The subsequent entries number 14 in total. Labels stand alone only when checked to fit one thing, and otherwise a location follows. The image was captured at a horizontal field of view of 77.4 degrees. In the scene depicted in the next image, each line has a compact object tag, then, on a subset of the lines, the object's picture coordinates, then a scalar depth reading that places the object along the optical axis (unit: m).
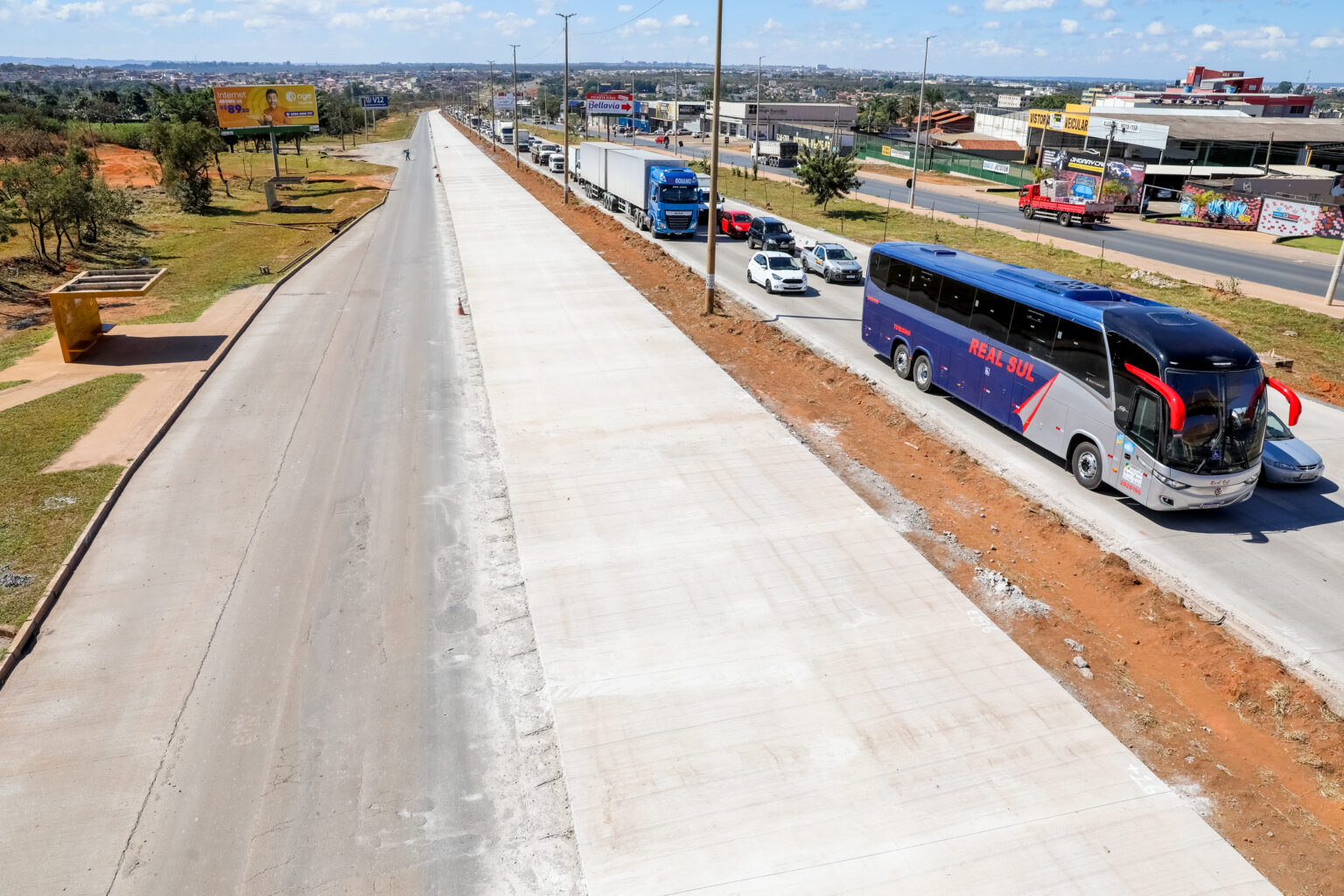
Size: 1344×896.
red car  43.53
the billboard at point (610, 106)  124.38
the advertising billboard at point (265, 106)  62.19
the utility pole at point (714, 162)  24.78
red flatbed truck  50.44
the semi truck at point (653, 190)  42.06
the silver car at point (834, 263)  33.19
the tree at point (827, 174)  50.00
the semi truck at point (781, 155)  87.31
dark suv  38.25
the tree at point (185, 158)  49.12
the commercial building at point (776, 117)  125.90
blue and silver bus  13.17
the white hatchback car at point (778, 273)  30.98
